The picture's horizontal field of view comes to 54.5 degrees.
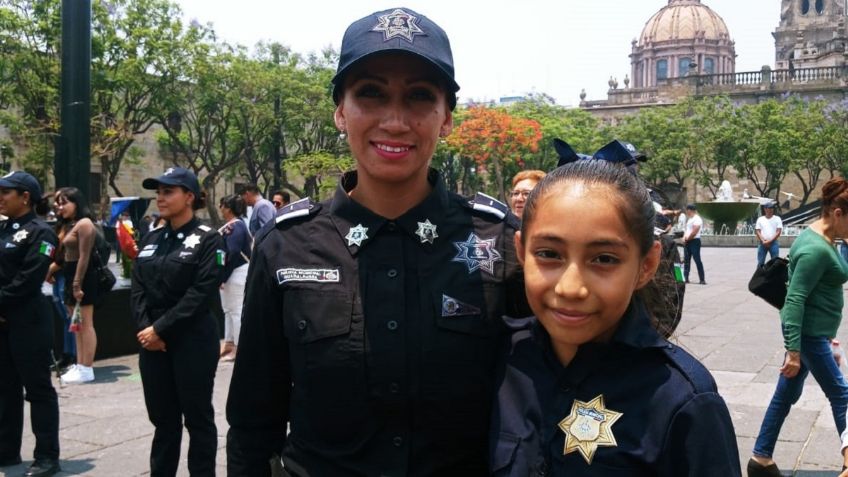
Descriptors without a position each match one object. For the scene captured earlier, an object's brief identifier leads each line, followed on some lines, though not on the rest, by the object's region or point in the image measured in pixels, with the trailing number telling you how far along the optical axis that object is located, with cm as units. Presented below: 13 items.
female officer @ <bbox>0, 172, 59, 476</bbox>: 504
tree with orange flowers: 3628
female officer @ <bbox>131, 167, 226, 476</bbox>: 443
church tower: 6912
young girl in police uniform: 164
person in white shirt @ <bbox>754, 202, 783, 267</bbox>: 1548
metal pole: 731
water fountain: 3300
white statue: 3483
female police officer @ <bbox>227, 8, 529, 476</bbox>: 194
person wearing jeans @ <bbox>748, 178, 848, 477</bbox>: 479
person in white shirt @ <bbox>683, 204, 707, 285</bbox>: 1567
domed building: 8538
